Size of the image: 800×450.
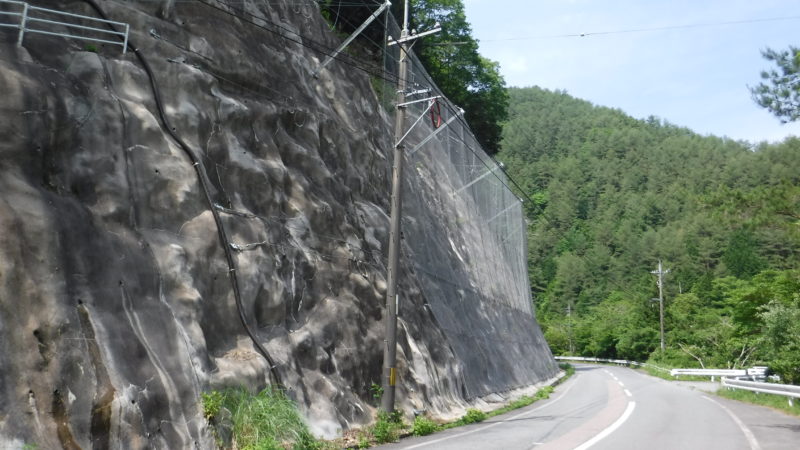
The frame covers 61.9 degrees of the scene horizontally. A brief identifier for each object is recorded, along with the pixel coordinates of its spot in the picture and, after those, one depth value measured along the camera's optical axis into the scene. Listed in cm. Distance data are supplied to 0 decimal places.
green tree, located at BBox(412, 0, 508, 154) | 3962
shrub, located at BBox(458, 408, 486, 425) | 1577
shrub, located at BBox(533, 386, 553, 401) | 2456
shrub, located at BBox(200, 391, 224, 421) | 924
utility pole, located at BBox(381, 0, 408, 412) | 1360
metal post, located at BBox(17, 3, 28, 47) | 938
